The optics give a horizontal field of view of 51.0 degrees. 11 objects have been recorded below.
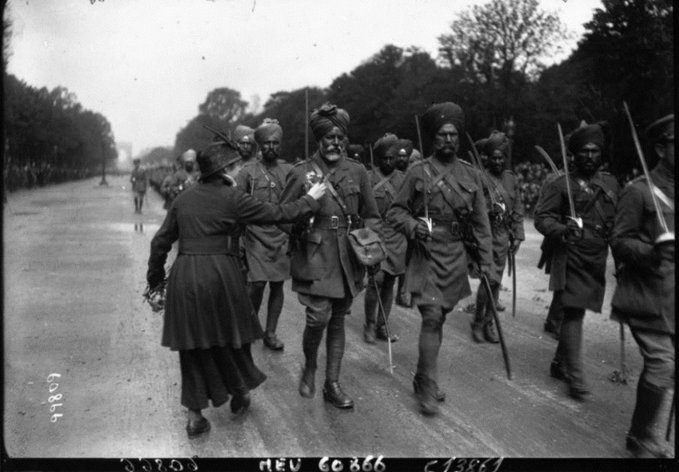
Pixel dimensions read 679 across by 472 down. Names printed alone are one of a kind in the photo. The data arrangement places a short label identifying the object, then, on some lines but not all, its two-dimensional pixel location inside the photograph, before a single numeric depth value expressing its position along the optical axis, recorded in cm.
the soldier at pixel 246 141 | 805
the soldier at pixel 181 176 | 1124
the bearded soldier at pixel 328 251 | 541
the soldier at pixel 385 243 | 768
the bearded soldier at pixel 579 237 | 564
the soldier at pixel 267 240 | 713
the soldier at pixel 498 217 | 756
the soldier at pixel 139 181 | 2241
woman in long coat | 476
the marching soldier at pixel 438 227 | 543
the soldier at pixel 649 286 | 429
